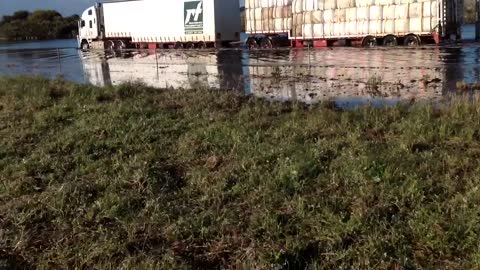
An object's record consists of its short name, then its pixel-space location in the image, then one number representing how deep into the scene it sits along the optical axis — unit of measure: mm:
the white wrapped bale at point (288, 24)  37038
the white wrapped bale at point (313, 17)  35438
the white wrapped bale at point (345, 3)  33656
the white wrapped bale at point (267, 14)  37938
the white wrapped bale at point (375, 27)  32500
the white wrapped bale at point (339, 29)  34312
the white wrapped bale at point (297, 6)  36281
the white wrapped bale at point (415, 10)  30719
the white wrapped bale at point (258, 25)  38438
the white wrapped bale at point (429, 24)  30252
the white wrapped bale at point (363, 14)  32906
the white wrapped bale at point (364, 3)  32694
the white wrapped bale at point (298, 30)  36650
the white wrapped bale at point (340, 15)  34062
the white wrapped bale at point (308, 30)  36038
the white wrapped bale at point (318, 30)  35562
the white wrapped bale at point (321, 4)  35238
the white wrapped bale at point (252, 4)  38562
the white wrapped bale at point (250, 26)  38909
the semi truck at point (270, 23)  31250
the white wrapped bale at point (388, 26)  31928
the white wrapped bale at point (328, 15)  34750
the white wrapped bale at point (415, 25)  30866
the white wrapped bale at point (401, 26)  31406
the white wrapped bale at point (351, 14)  33544
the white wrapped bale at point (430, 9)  30141
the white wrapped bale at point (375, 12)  32375
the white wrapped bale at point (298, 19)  36250
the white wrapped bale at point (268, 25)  38031
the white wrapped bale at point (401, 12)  31250
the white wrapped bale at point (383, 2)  32094
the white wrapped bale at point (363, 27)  33094
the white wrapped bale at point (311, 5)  35656
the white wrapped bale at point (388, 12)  31781
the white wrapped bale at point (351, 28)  33719
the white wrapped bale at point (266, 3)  37875
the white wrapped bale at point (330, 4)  34469
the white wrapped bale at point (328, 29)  35000
